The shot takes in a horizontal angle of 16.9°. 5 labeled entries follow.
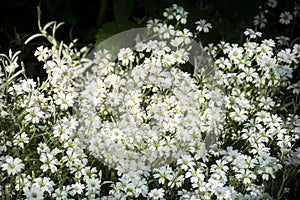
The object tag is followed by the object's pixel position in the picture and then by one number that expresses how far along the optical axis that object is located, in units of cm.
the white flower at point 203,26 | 124
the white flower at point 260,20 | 138
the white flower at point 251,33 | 125
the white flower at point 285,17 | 138
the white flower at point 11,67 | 117
